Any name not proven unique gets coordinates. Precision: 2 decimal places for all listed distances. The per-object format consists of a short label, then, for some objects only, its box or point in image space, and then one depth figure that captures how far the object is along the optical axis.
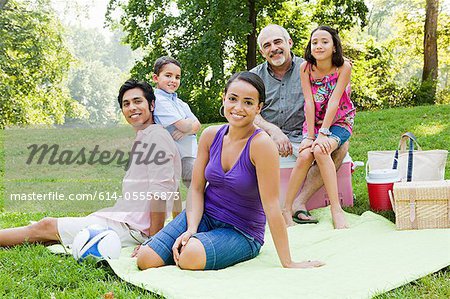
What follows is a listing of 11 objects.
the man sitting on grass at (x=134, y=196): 3.47
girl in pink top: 4.08
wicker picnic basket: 3.60
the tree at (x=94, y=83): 59.97
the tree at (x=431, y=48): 13.95
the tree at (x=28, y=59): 18.91
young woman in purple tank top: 2.88
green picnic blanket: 2.52
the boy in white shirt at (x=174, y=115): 3.90
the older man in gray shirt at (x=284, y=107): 4.38
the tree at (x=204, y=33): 14.52
